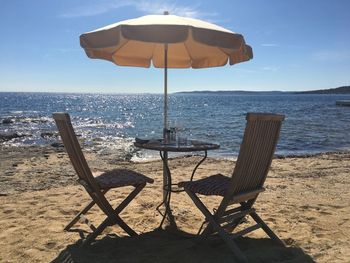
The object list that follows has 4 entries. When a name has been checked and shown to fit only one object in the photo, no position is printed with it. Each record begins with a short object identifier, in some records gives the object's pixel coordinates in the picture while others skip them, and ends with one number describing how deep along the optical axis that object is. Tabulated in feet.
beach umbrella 12.07
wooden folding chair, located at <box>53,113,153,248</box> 12.34
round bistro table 13.32
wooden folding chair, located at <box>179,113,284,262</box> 11.28
